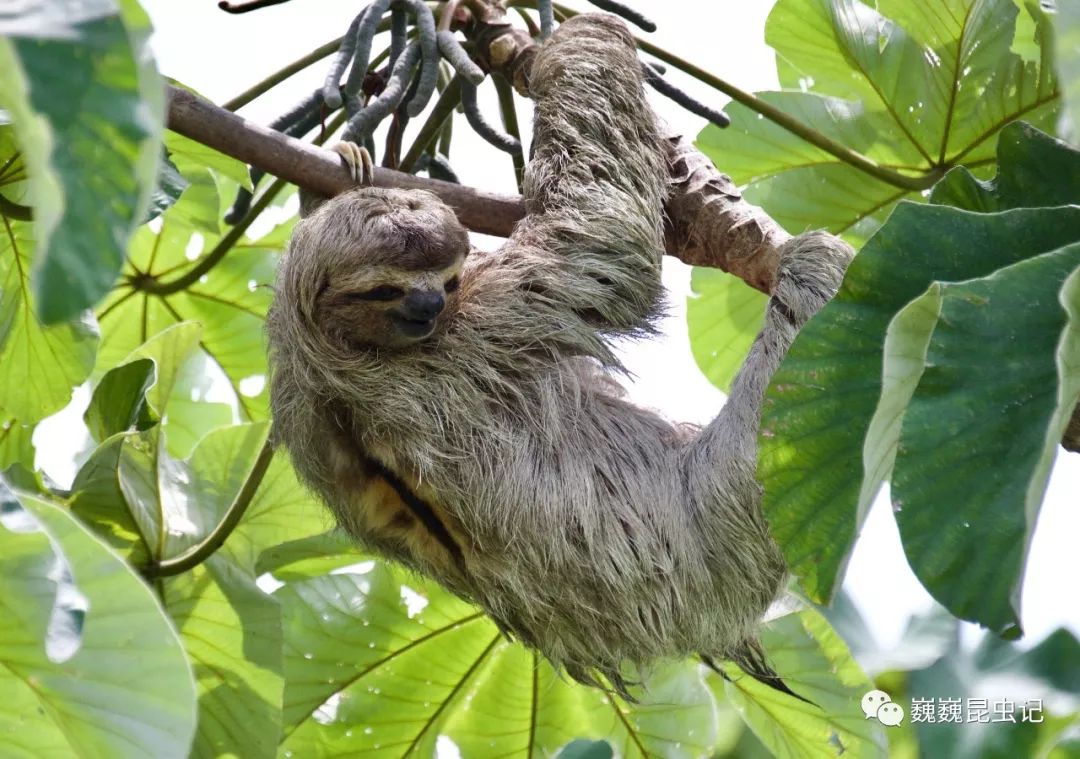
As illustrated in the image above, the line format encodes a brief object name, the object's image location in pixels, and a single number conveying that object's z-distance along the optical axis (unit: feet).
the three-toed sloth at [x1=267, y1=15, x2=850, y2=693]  28.91
